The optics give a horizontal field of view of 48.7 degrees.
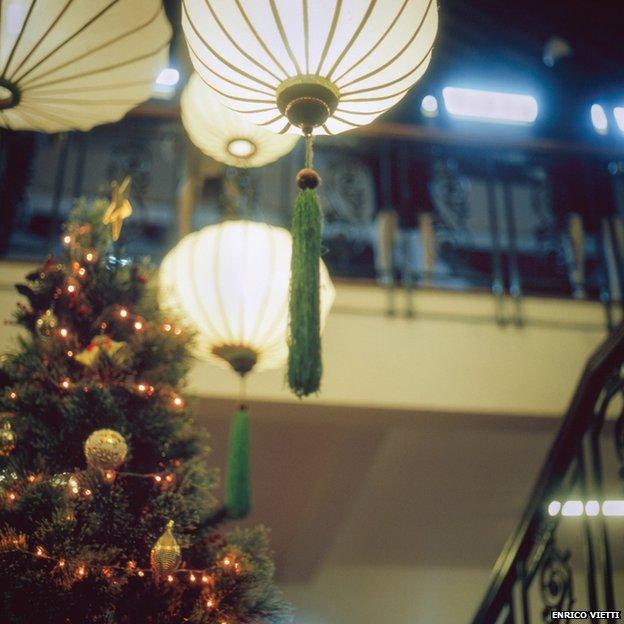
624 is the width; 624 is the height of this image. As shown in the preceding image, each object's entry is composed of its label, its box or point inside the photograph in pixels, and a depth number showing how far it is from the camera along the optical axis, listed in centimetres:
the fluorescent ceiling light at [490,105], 821
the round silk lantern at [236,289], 230
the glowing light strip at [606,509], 449
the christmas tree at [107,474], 145
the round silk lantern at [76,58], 168
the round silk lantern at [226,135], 286
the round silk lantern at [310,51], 136
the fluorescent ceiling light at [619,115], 811
